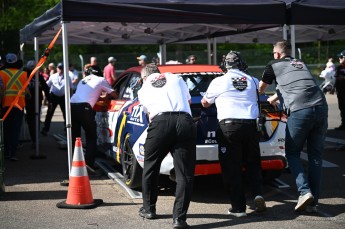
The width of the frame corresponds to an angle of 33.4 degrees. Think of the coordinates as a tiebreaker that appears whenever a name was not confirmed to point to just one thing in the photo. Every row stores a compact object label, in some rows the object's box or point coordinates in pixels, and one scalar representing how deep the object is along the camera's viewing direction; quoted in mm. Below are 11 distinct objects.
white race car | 6812
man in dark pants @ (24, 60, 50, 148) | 11859
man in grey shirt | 6381
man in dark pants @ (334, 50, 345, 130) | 12902
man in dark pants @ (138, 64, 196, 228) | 5953
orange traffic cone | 6832
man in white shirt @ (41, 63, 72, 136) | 14289
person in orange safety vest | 10102
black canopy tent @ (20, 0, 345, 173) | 7227
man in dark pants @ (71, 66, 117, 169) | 8766
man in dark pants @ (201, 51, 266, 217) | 6297
